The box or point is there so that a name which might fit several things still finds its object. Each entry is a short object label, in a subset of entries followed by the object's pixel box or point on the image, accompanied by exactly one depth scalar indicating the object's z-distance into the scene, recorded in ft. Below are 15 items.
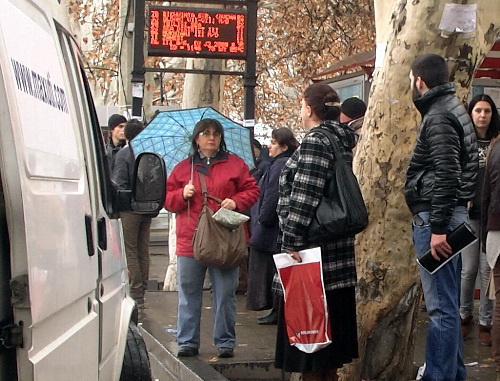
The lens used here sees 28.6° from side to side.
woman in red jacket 25.04
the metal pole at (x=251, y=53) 38.50
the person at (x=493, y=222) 21.54
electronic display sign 37.93
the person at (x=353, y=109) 28.04
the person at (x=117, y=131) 39.62
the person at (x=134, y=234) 33.68
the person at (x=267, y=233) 30.89
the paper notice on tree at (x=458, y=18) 20.83
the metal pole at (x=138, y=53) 38.53
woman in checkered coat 18.54
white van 9.70
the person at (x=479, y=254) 26.07
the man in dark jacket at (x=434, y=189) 18.21
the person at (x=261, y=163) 34.96
